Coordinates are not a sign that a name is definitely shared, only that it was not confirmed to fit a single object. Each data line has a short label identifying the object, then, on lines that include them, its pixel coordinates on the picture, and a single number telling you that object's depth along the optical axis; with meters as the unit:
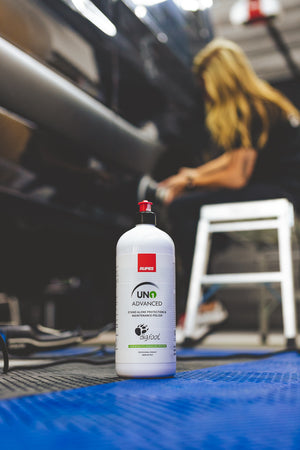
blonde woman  2.14
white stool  1.88
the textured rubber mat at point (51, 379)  0.80
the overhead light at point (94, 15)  1.85
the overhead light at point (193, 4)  3.05
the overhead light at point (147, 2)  2.35
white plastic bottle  0.92
